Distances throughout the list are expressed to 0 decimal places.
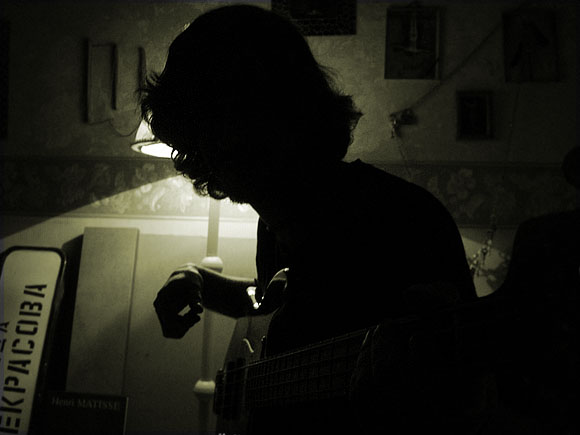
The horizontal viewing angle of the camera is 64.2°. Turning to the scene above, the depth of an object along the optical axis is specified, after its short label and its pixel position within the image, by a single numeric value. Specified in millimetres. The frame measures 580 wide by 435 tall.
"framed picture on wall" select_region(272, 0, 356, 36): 1710
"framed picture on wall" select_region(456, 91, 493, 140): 1613
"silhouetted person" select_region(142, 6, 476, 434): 628
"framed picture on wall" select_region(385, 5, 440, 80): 1670
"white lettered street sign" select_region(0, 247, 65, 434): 1435
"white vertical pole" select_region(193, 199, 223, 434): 1368
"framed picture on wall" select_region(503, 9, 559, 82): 1613
